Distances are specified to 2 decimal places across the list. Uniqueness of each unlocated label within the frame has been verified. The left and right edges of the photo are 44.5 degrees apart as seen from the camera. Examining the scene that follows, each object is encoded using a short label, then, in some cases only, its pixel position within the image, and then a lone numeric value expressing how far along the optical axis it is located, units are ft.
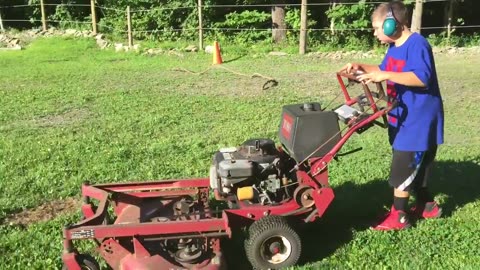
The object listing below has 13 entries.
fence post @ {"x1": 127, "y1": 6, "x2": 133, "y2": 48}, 63.56
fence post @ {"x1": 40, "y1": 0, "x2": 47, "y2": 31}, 80.89
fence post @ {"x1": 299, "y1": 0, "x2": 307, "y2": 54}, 57.24
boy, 14.27
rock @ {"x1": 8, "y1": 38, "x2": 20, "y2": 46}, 72.02
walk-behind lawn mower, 13.16
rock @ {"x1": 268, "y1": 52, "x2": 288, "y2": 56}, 58.29
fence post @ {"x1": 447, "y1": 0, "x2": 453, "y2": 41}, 66.28
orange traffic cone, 52.47
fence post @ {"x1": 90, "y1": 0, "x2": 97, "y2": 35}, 74.28
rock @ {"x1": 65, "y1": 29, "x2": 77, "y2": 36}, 76.13
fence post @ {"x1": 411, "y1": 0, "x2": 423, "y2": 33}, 50.85
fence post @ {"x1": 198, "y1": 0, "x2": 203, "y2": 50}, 61.10
